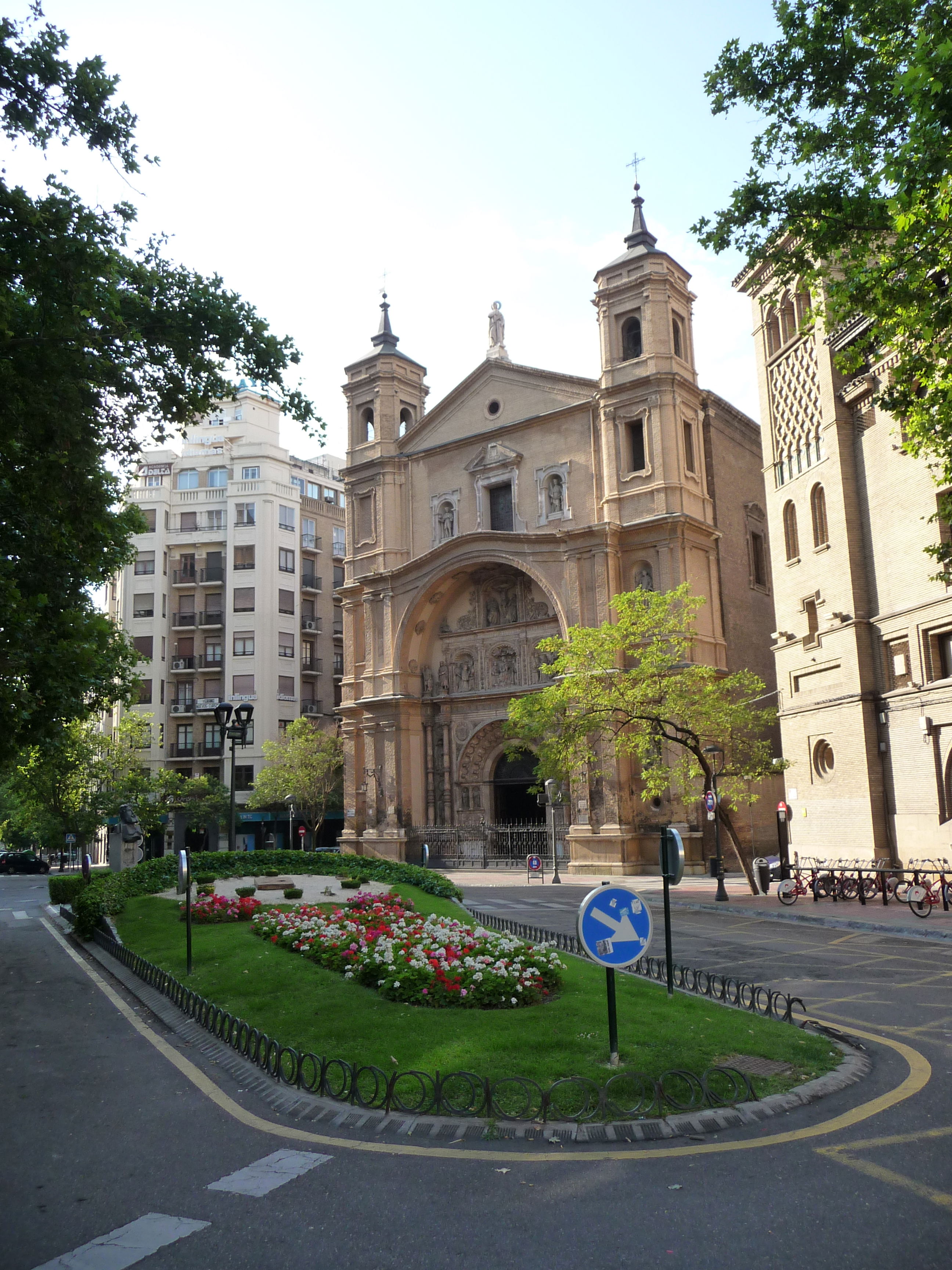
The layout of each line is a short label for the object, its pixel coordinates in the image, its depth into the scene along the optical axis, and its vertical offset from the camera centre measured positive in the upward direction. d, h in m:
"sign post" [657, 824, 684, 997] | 10.02 -0.62
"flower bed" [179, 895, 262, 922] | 17.42 -1.71
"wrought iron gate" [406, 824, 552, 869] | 39.53 -1.61
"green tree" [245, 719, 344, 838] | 50.06 +2.02
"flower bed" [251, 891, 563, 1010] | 9.60 -1.65
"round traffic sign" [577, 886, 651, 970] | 7.68 -0.98
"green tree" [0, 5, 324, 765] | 10.42 +5.51
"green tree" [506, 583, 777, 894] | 26.34 +2.56
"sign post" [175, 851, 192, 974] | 12.83 -0.83
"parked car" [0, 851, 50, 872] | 60.19 -2.63
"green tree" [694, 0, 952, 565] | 12.24 +8.04
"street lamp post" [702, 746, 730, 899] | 23.80 -0.59
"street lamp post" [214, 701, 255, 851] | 19.91 +1.87
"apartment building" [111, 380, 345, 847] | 57.91 +12.79
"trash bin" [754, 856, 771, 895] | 25.00 -1.96
